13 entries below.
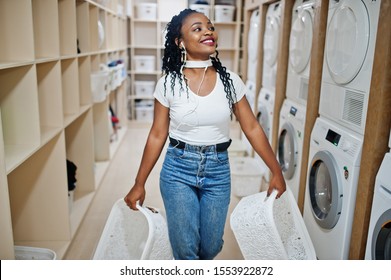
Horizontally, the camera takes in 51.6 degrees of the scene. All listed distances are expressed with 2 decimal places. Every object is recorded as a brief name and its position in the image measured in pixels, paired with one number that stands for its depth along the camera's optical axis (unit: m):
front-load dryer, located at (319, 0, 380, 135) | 1.68
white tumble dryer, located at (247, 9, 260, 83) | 3.52
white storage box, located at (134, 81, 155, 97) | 3.50
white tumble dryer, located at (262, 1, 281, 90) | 3.01
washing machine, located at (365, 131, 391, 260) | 1.49
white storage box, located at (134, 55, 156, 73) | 3.35
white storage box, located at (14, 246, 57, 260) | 1.84
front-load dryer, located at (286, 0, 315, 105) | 2.40
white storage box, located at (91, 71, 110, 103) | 3.00
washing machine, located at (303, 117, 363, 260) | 1.78
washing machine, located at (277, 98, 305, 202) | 2.49
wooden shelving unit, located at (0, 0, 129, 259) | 1.74
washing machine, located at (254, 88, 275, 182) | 3.09
